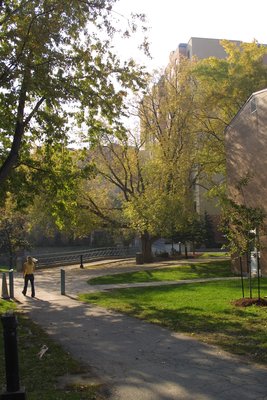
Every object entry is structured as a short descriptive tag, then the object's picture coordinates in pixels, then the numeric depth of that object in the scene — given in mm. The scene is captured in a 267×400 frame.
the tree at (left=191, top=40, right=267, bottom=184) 27828
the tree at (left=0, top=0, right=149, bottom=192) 12359
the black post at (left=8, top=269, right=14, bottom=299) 17000
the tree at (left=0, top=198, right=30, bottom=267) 30641
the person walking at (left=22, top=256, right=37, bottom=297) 17281
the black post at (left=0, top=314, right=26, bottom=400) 4941
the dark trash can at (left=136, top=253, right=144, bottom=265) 31875
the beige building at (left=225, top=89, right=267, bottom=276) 19859
